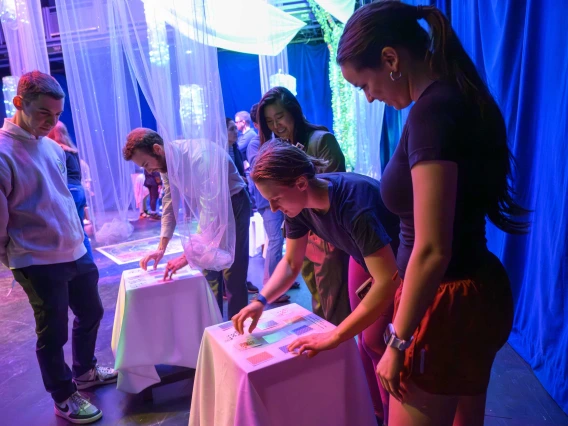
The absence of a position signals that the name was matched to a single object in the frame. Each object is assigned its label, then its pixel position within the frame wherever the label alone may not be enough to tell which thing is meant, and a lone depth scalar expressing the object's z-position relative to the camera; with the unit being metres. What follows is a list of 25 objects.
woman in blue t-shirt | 1.04
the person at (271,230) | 3.17
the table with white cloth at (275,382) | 1.02
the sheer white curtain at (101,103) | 3.59
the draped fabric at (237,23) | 1.87
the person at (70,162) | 2.46
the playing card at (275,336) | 1.18
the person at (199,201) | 1.97
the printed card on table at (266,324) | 1.27
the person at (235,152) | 2.91
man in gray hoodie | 1.62
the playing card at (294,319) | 1.30
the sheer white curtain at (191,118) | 1.91
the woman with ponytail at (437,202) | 0.72
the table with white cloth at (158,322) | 1.88
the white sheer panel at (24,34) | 3.19
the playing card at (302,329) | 1.21
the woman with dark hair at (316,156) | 1.68
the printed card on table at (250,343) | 1.14
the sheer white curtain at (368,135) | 4.59
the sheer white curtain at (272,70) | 3.46
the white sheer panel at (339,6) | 4.07
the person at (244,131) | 3.91
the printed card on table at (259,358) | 1.05
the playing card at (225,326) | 1.29
